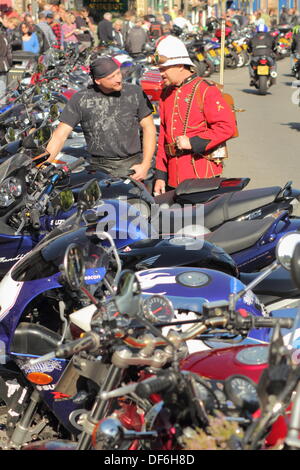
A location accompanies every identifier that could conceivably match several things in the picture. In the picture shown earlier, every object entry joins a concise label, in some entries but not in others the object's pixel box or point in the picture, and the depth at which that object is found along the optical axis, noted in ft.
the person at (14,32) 58.16
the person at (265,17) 82.19
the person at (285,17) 109.76
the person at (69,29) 57.67
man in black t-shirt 18.33
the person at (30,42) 54.44
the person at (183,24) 71.07
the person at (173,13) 92.54
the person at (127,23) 70.23
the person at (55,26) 56.03
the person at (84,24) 67.84
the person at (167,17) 83.99
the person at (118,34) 66.67
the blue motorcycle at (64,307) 9.30
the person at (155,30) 74.01
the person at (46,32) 54.08
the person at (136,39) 62.75
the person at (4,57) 47.39
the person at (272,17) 94.01
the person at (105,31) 67.77
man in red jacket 16.93
